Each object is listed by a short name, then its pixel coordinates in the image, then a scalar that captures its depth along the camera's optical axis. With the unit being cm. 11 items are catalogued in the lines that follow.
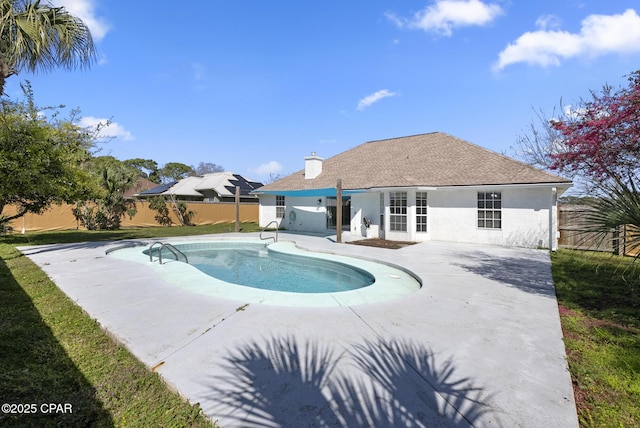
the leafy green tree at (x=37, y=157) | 1009
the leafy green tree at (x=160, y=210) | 2958
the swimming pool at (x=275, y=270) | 1035
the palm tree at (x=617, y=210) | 527
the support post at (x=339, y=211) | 1743
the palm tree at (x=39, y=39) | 585
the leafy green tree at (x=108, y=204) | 2505
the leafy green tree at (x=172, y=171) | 7475
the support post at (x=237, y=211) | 2339
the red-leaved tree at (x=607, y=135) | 1088
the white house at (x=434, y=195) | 1591
